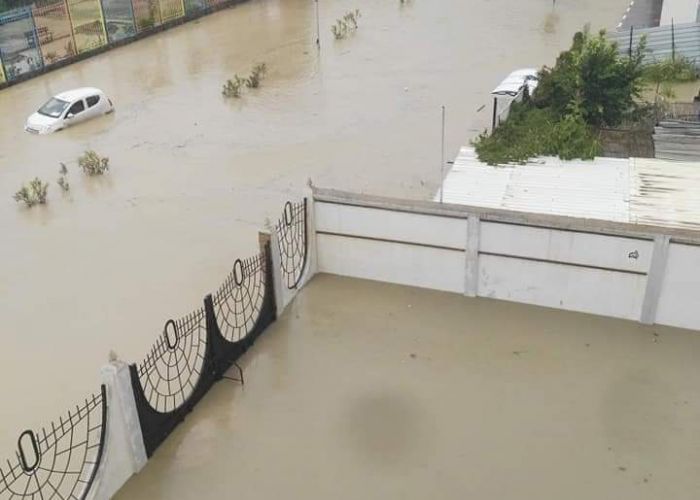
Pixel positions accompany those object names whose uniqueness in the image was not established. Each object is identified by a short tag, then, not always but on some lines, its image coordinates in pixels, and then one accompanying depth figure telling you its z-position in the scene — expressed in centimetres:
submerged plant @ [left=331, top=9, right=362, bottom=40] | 2192
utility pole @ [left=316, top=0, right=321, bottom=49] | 2128
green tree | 1197
